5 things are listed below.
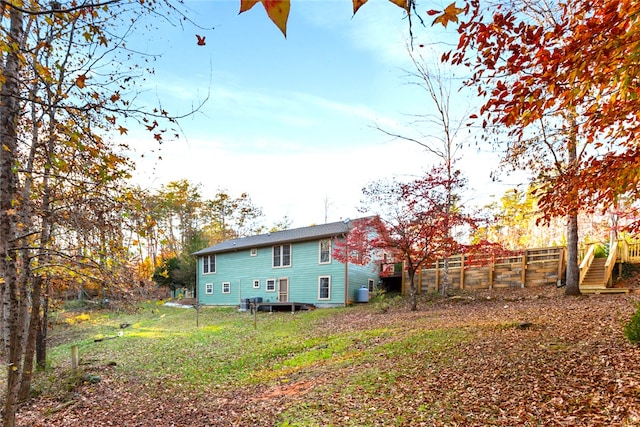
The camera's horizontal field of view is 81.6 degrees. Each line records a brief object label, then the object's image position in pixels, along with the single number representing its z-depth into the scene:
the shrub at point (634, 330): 5.27
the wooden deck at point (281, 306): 19.28
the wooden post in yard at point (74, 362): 8.35
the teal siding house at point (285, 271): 18.95
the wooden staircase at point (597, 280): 11.66
